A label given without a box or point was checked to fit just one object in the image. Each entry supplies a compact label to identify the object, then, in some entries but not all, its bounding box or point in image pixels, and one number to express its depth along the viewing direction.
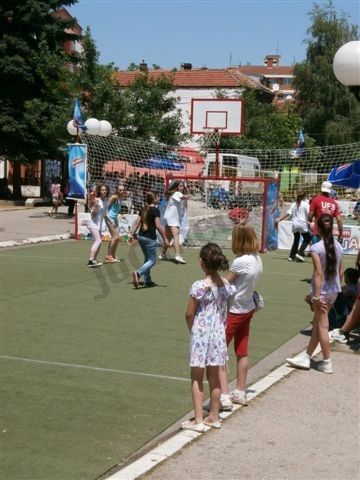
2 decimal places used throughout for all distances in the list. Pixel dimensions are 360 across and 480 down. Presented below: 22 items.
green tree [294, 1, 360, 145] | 52.16
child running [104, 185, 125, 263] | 15.46
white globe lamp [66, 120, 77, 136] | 23.10
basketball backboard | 22.64
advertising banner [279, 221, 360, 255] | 19.48
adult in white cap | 12.44
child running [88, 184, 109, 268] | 14.84
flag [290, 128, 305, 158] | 27.17
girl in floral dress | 5.61
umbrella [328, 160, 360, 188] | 11.42
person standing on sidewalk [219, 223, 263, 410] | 6.27
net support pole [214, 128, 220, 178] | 20.22
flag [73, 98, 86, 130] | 21.06
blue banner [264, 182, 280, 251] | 19.72
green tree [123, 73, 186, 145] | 28.86
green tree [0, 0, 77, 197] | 33.88
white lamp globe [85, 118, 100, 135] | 22.53
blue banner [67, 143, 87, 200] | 19.69
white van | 35.03
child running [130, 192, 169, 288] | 12.55
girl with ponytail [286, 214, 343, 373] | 7.26
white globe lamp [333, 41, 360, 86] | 9.30
